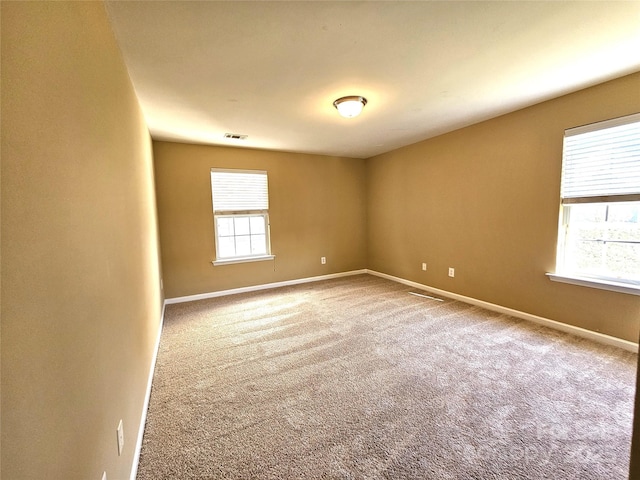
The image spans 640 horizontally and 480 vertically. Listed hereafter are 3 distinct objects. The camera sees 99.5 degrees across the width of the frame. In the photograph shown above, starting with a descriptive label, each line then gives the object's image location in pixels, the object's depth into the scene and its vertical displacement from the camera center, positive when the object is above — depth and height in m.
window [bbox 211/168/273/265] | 4.18 +0.06
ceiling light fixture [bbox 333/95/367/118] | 2.45 +1.02
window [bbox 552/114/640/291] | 2.33 +0.07
